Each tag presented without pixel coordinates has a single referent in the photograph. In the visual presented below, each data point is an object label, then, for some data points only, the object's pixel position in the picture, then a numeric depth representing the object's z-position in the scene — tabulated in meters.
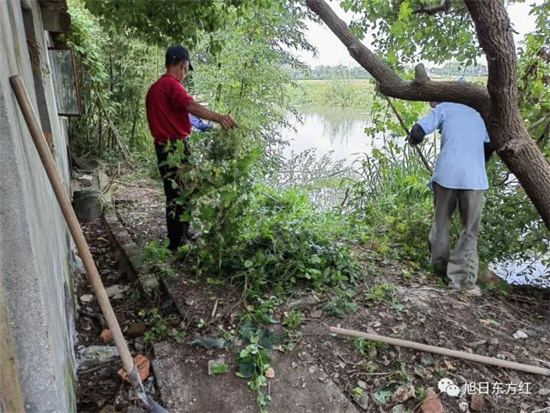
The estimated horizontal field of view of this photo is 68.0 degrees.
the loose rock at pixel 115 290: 3.38
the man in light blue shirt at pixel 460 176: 3.42
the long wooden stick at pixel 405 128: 4.80
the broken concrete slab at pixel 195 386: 2.17
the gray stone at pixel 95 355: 2.47
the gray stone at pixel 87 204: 4.68
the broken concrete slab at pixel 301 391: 2.20
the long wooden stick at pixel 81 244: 1.57
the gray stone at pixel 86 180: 5.61
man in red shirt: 3.32
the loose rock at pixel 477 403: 2.29
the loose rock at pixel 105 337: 2.77
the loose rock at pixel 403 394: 2.31
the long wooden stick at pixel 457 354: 2.53
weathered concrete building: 1.22
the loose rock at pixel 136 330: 2.79
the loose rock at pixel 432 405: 2.22
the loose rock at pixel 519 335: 2.91
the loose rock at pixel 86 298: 3.28
